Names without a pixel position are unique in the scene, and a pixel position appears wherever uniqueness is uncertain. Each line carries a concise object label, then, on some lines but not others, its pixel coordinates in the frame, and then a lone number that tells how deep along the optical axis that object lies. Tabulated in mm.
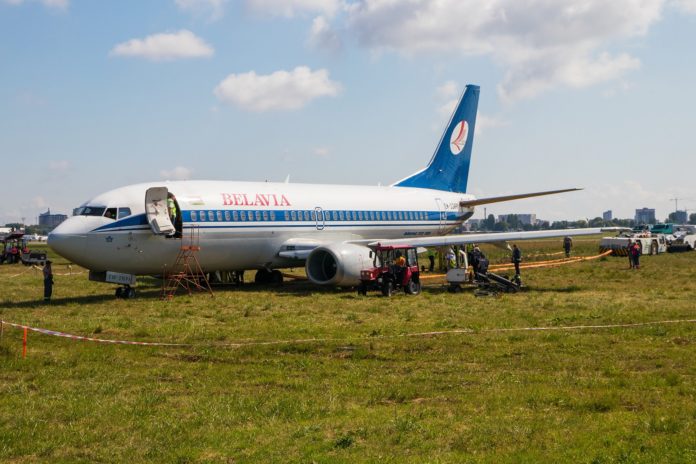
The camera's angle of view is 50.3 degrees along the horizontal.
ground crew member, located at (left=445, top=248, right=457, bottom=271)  37812
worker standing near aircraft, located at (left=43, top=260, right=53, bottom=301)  25922
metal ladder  26634
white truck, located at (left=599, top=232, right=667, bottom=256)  54094
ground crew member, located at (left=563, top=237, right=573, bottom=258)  53594
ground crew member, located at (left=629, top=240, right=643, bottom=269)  40281
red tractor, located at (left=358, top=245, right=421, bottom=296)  27328
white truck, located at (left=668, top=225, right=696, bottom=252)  62781
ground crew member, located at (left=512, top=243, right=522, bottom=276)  31875
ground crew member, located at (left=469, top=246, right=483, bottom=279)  29033
